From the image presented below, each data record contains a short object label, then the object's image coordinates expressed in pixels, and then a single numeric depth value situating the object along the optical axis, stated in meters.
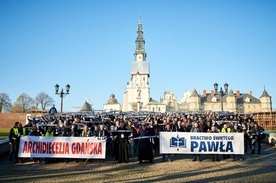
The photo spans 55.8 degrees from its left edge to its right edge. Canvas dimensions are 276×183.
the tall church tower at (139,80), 120.43
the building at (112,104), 126.18
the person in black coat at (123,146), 12.50
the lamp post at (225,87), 27.65
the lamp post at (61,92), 25.82
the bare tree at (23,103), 76.56
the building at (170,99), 132.76
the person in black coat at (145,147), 12.27
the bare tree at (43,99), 83.50
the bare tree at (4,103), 78.68
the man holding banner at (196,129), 13.23
